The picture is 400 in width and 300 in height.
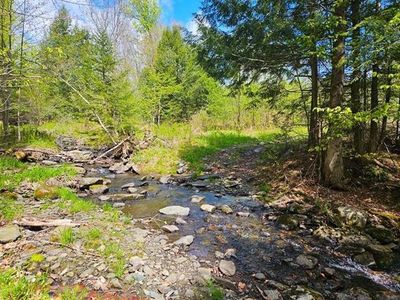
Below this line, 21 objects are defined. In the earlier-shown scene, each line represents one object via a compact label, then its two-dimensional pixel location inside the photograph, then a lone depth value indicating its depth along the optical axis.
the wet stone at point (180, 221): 6.25
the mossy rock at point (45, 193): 7.22
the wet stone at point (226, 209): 7.04
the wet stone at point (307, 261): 4.67
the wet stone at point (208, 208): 7.07
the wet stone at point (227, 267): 4.38
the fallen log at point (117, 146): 14.16
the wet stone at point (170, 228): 5.82
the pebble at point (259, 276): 4.31
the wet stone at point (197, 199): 7.83
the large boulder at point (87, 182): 8.89
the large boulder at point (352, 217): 6.05
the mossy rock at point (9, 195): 6.89
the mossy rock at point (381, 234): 5.56
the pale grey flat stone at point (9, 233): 4.62
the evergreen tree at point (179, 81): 22.14
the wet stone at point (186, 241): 5.24
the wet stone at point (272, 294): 3.83
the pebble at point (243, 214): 6.85
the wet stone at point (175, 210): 6.81
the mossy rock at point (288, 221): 6.17
